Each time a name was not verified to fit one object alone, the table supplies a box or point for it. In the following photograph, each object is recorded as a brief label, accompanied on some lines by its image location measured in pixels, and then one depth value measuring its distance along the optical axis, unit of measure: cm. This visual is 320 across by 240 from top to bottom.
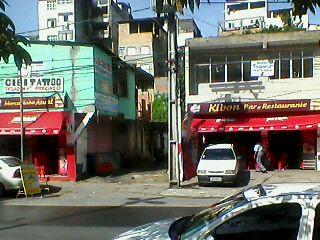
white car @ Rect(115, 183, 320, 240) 375
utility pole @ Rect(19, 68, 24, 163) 2202
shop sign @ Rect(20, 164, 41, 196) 1759
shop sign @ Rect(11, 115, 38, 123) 2356
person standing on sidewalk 2506
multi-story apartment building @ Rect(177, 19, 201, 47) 8931
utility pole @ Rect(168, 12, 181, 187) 2053
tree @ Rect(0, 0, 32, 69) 336
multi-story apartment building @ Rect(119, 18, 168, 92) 6912
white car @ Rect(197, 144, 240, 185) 2073
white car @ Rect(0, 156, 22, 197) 1864
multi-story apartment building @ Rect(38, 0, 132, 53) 7694
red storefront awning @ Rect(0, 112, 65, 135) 2277
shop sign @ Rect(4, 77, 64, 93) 2389
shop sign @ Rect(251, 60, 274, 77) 2572
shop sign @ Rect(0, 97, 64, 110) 2366
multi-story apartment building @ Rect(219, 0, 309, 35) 10231
